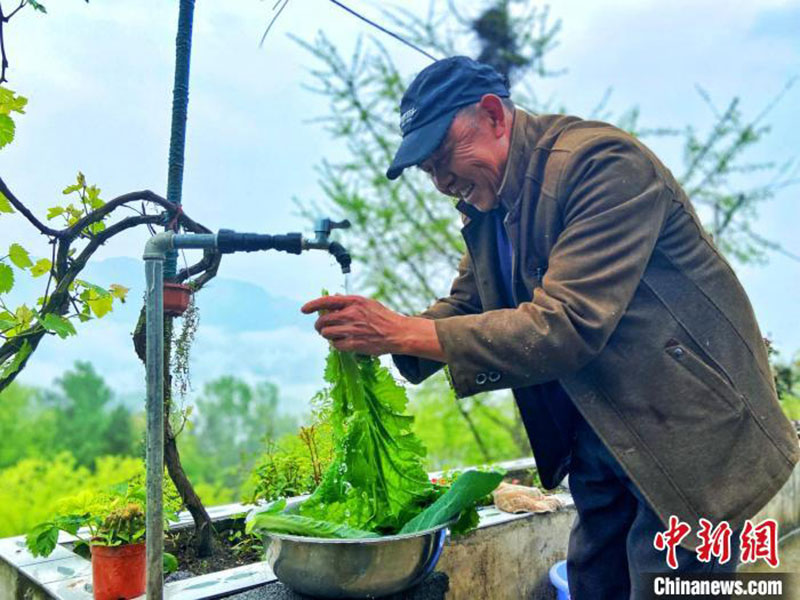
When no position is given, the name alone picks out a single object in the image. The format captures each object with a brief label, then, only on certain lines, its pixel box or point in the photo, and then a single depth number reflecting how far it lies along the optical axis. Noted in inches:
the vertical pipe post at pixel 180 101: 90.9
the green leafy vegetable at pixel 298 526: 67.4
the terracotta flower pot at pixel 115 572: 81.0
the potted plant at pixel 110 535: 81.1
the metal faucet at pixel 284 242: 63.2
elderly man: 63.7
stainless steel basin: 65.3
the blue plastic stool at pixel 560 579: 107.3
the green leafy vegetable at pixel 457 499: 72.7
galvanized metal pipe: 61.8
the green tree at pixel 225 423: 732.7
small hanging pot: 69.8
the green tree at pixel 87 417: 706.8
